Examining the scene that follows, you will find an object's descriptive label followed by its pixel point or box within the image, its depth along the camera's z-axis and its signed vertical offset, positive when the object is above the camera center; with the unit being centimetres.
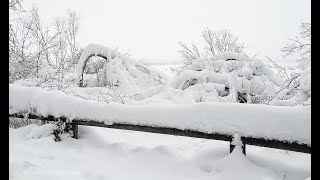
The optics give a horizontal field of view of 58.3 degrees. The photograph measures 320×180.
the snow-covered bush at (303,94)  474 -5
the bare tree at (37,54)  959 +154
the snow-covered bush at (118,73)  978 +66
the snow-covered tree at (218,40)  2047 +366
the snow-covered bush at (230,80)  830 +34
